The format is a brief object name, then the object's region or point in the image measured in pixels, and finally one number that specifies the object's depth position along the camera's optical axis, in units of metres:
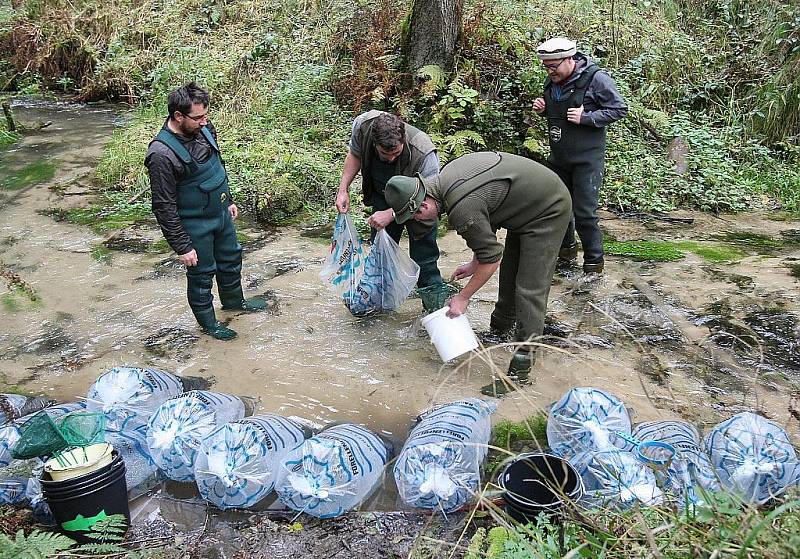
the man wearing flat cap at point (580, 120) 5.10
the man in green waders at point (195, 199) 4.20
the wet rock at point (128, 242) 6.60
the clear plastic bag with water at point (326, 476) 3.16
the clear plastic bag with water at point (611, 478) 2.80
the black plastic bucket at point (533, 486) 2.73
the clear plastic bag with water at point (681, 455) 2.83
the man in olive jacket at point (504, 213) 3.66
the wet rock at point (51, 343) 4.82
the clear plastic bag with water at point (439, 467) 3.11
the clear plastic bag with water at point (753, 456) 2.95
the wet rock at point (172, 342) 4.75
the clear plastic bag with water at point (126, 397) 3.60
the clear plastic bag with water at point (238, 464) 3.23
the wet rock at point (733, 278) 5.33
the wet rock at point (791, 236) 6.39
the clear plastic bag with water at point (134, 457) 3.47
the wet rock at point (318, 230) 6.85
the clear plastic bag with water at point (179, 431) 3.39
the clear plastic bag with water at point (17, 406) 3.81
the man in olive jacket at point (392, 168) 4.28
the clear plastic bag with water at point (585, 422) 3.24
